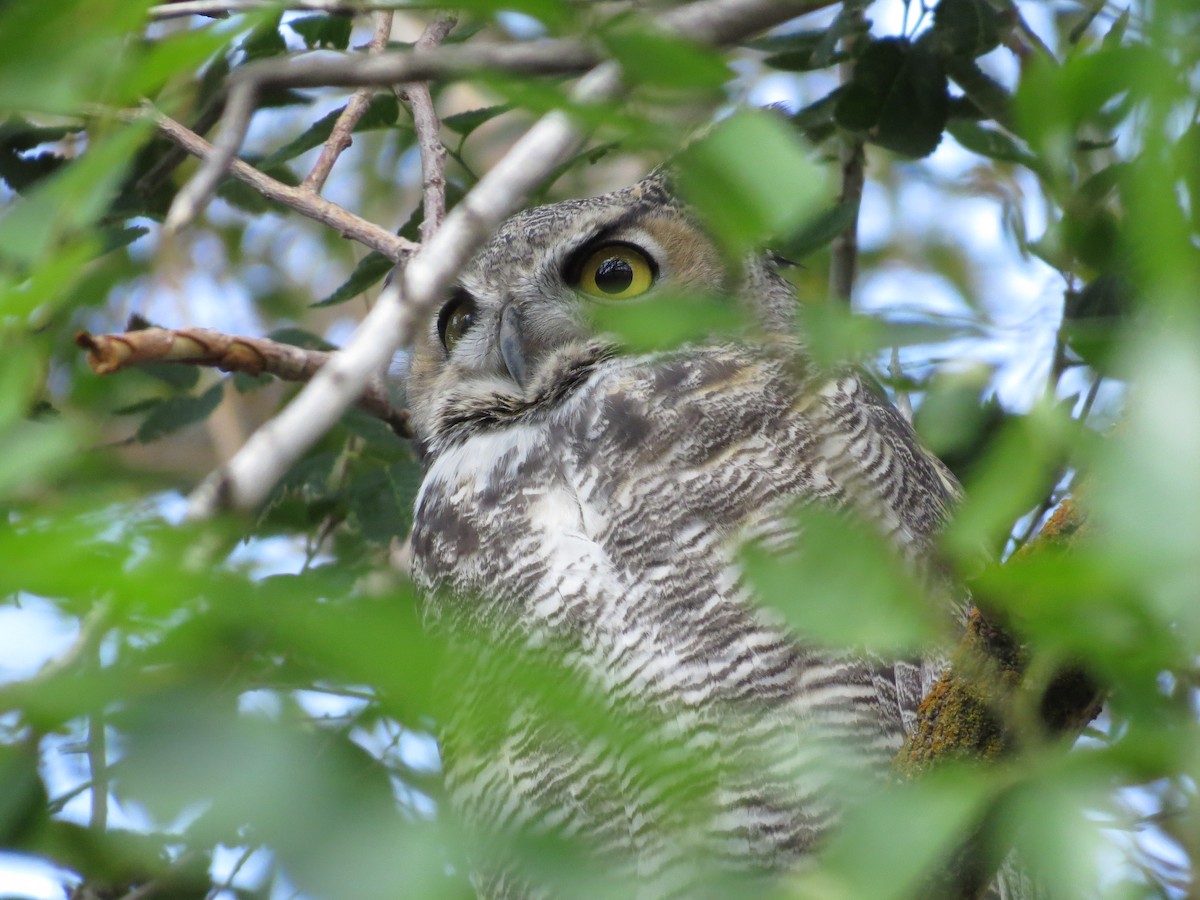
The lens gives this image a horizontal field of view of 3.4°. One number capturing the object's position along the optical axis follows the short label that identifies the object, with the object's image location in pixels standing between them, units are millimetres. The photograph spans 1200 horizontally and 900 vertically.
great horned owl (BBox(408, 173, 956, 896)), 5903
